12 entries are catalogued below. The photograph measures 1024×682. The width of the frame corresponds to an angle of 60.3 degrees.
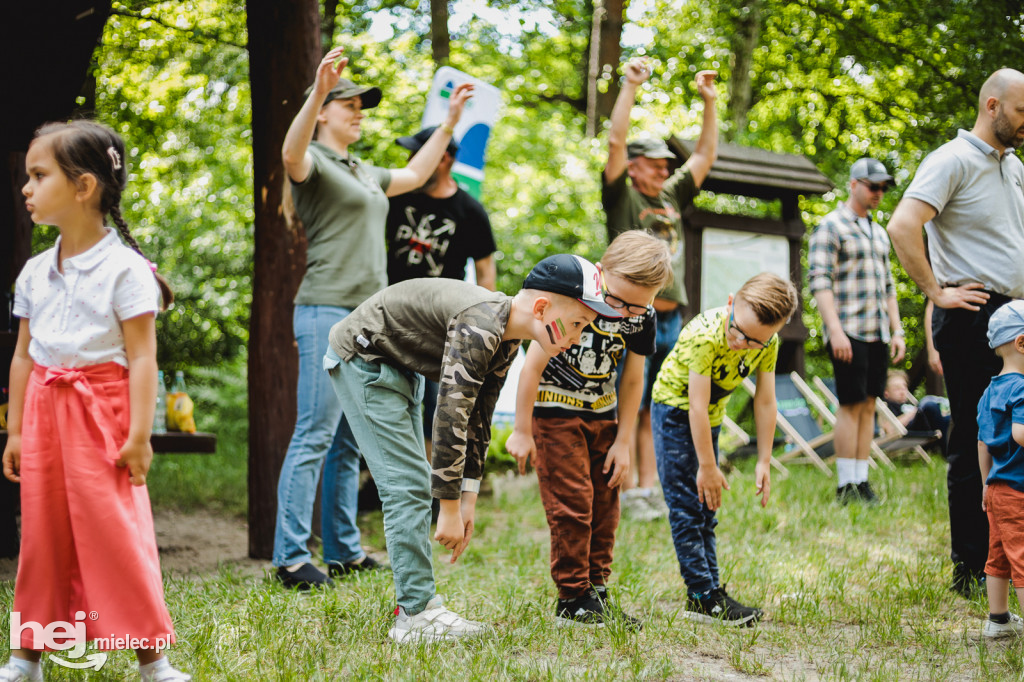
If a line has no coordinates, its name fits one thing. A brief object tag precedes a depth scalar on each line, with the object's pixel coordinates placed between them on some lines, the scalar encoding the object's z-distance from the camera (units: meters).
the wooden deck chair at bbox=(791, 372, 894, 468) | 7.34
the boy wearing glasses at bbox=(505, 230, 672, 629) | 3.16
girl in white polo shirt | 2.30
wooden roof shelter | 7.59
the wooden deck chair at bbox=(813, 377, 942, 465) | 7.51
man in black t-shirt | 4.80
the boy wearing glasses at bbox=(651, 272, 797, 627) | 3.22
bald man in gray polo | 3.64
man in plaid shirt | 5.57
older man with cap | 4.84
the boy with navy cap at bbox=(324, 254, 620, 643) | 2.69
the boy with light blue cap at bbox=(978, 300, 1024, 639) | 3.04
